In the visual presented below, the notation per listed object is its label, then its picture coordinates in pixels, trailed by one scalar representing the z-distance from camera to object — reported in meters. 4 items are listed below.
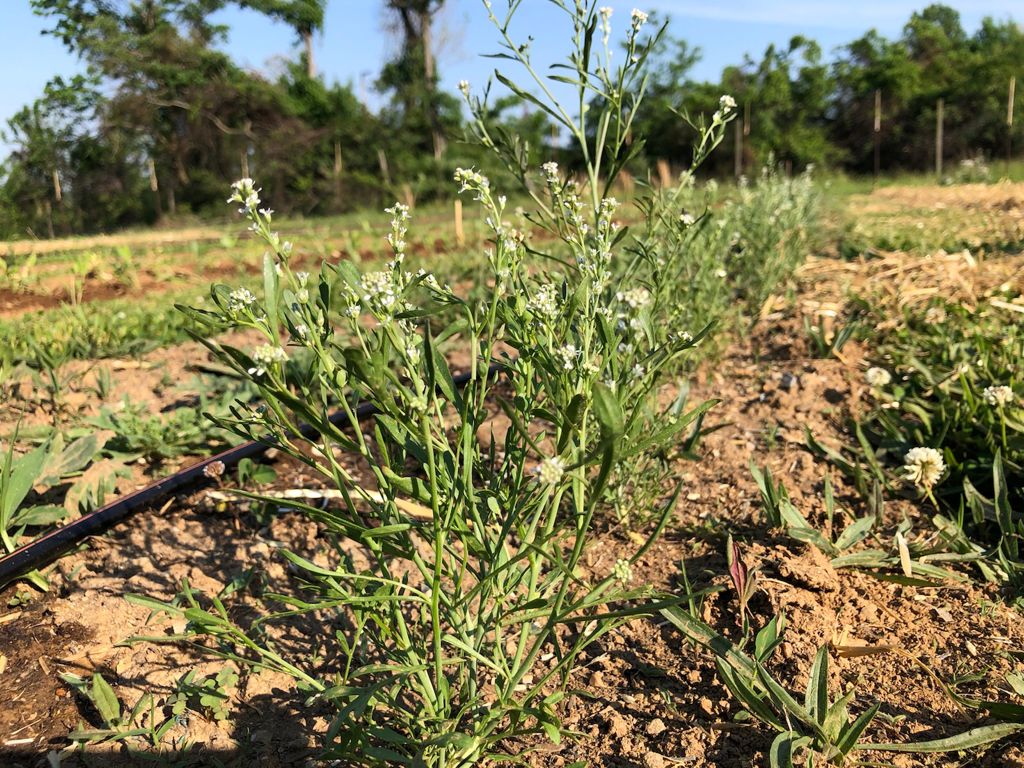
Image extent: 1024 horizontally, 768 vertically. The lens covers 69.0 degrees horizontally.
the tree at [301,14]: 25.75
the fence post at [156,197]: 21.50
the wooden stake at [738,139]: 18.40
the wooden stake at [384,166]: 23.06
